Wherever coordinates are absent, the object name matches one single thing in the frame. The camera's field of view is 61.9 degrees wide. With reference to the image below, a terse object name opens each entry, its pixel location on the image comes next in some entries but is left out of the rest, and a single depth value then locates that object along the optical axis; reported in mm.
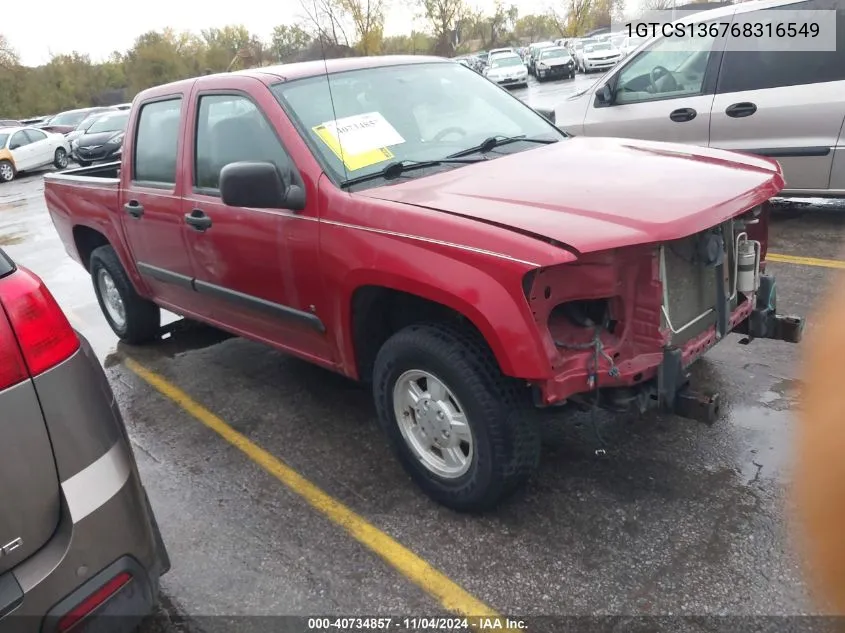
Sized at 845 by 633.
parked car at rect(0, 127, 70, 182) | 21859
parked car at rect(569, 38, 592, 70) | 34878
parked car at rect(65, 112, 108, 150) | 23016
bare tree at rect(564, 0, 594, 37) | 55938
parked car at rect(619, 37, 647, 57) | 28500
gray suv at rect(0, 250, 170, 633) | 1823
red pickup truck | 2504
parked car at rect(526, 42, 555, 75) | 36569
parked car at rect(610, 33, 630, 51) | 33438
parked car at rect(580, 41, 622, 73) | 31016
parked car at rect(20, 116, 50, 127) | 31878
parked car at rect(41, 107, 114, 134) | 26375
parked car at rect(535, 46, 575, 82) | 31516
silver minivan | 5730
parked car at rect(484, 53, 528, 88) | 29625
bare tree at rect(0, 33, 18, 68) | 41562
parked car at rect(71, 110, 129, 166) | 20453
